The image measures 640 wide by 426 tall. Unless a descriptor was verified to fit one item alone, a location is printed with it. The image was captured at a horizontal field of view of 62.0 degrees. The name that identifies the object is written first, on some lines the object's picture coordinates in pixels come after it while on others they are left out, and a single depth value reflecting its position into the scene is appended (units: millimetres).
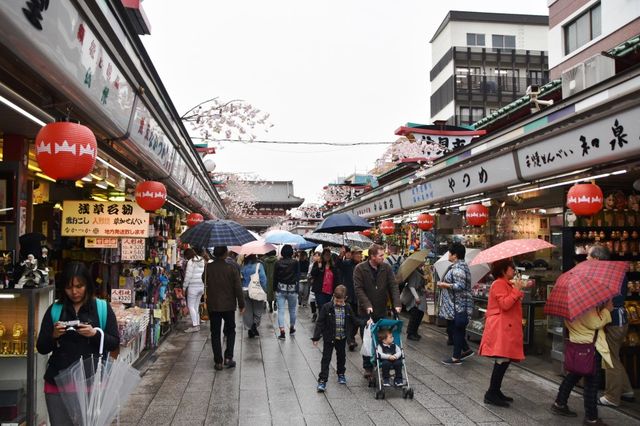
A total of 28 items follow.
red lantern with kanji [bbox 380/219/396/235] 17375
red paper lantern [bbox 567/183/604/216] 6988
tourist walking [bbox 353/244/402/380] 7918
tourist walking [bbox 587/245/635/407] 6543
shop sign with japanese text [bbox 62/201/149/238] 7895
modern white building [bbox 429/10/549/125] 37781
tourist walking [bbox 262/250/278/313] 12617
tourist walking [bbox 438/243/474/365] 8898
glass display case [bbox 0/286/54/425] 4492
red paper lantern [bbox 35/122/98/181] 3971
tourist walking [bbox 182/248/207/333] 11836
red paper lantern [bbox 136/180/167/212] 8117
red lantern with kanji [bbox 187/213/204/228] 16281
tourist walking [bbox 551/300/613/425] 5929
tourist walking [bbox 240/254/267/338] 11078
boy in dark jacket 7188
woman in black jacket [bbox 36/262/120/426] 3959
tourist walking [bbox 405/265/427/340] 11055
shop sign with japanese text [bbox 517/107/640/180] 5656
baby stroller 6859
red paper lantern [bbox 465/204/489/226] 11016
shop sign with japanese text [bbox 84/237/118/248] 8172
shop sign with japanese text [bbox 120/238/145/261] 8797
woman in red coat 6398
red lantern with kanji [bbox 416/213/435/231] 13781
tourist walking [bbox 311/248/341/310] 11094
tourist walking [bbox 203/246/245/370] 8336
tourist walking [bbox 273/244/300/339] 11180
